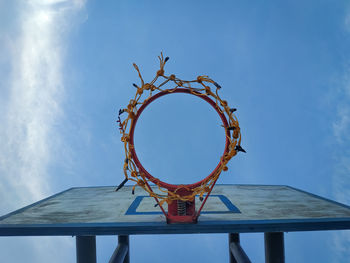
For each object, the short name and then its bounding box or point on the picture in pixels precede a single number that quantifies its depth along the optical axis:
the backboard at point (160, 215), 2.37
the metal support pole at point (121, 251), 4.01
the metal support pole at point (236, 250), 4.05
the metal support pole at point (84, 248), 3.21
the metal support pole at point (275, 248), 3.34
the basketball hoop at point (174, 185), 2.23
